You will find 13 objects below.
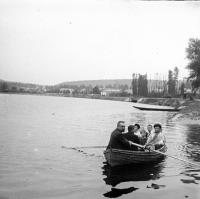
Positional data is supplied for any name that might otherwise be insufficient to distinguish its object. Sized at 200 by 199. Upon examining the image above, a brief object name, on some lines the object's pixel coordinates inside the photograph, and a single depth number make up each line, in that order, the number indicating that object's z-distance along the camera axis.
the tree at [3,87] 121.99
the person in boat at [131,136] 18.59
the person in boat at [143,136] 21.75
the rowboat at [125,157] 17.44
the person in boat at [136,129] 21.31
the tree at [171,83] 161.12
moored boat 87.31
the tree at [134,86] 194.62
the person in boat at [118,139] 17.53
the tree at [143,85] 184.85
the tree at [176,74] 166.07
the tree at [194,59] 76.25
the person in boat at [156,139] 20.55
